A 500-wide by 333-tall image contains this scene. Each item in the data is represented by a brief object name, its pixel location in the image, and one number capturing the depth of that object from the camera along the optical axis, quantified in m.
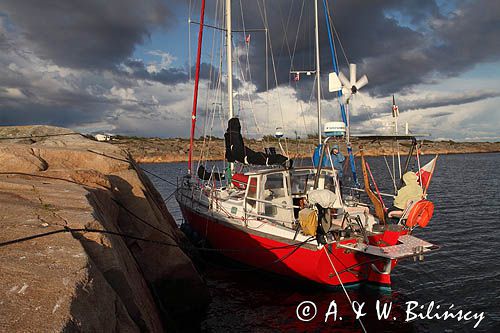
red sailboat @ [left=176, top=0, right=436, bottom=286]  10.09
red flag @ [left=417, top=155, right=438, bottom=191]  11.36
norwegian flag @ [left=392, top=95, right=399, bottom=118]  11.77
